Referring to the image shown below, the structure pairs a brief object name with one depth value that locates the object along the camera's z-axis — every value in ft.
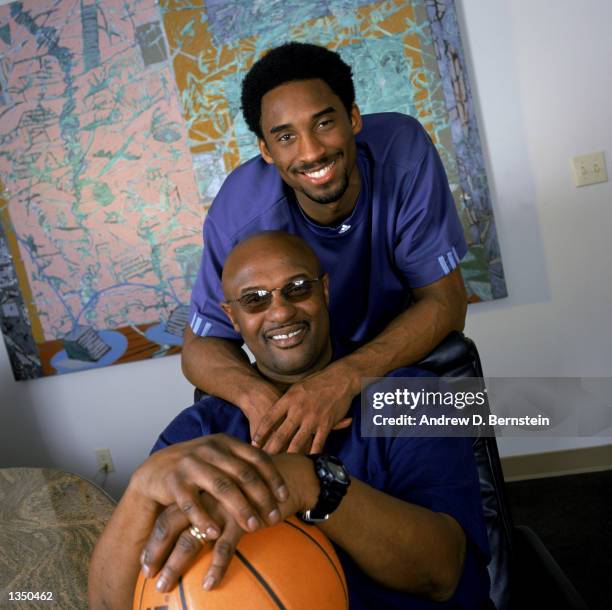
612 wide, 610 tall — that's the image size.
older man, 2.84
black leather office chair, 3.92
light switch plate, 8.93
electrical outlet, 10.83
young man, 5.32
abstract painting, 9.02
